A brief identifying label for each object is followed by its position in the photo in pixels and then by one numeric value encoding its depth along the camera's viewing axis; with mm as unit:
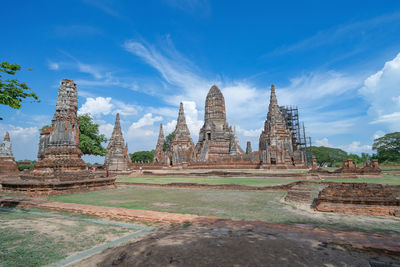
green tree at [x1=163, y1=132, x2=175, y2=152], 58097
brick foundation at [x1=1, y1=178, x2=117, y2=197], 8242
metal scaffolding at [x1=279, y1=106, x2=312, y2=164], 45688
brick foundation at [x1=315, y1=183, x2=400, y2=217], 5027
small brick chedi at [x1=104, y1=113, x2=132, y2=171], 24391
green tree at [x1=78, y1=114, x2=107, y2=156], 29594
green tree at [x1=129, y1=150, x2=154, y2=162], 71688
